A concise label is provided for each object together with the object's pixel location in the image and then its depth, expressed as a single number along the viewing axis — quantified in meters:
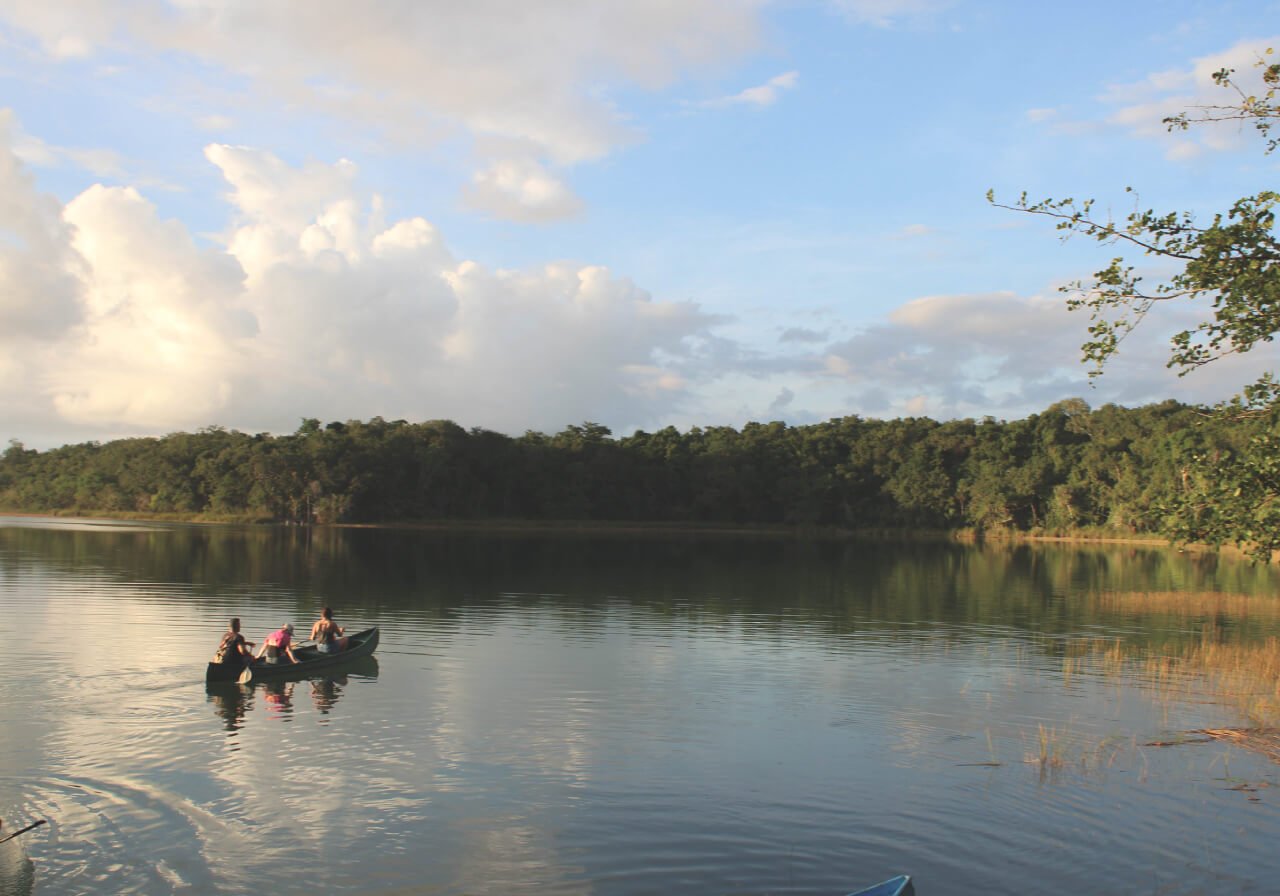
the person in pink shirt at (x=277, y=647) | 20.52
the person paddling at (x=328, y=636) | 21.97
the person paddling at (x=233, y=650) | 19.15
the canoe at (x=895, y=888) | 8.33
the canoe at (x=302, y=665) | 19.19
